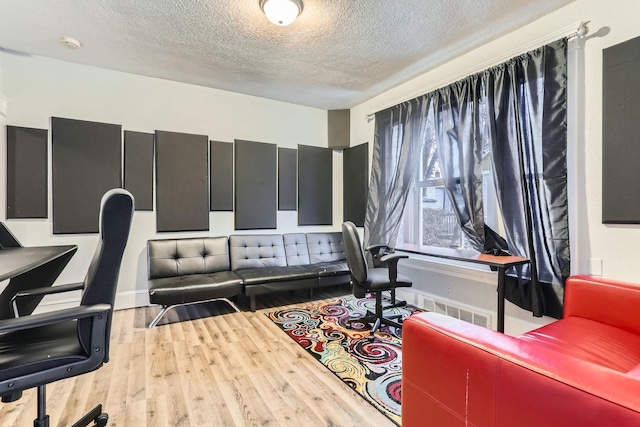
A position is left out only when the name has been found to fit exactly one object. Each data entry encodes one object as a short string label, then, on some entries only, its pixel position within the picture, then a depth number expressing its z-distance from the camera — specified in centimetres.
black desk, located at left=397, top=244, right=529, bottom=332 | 216
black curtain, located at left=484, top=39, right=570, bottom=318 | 219
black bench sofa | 300
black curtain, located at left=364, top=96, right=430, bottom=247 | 336
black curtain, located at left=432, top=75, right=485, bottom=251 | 271
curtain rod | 211
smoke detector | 264
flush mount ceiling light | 208
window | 273
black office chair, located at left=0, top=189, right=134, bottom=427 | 113
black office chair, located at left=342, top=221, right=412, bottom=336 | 255
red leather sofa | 71
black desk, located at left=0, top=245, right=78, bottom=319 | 170
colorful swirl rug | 186
